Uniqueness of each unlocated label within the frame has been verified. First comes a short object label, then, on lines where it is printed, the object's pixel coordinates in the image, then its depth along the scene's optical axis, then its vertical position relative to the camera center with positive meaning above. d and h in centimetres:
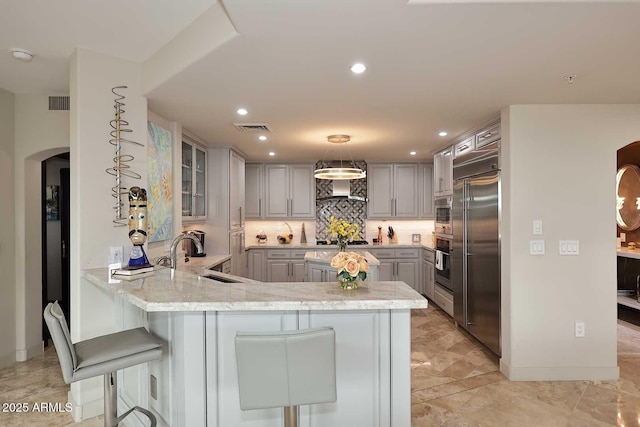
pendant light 448 +55
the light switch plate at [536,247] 323 -30
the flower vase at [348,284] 201 -39
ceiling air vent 388 +96
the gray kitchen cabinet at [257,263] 631 -83
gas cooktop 645 -50
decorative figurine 250 -7
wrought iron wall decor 270 +42
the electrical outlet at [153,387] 223 -106
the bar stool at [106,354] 179 -72
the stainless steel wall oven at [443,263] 490 -68
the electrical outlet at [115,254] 267 -28
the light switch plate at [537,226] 324 -11
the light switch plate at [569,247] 321 -30
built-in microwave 497 -3
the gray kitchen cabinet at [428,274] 573 -98
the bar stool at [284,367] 153 -64
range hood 661 +44
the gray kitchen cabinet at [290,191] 662 +42
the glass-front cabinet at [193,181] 425 +43
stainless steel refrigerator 355 -33
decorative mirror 520 +22
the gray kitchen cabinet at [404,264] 626 -86
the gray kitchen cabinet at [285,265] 634 -87
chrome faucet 242 -21
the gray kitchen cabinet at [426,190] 659 +43
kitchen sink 275 -49
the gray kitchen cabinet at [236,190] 512 +36
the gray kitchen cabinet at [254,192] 657 +41
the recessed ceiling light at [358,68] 233 +94
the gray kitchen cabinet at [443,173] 497 +58
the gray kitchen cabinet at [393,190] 660 +43
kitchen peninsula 196 -79
